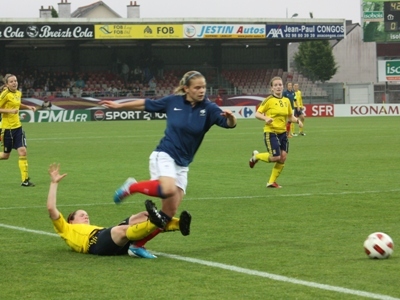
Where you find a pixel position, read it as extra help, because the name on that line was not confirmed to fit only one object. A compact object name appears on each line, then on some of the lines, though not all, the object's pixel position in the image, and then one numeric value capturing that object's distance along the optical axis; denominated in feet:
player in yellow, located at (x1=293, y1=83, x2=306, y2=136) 128.77
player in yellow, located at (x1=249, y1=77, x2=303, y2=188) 54.90
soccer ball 28.45
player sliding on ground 29.27
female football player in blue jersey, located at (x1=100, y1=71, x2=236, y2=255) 30.83
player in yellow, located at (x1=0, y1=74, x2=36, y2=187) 59.57
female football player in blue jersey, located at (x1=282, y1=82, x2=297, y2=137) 114.30
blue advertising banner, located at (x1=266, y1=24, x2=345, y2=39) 223.30
